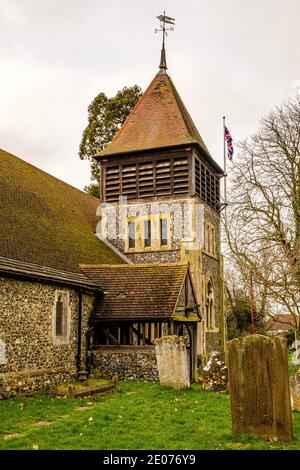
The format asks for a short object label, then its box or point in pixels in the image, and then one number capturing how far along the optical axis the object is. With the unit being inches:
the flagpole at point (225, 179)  936.3
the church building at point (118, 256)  565.6
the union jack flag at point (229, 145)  1051.3
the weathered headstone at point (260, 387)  307.6
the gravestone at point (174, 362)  551.8
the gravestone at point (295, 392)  439.7
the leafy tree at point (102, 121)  1396.4
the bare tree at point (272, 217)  755.4
